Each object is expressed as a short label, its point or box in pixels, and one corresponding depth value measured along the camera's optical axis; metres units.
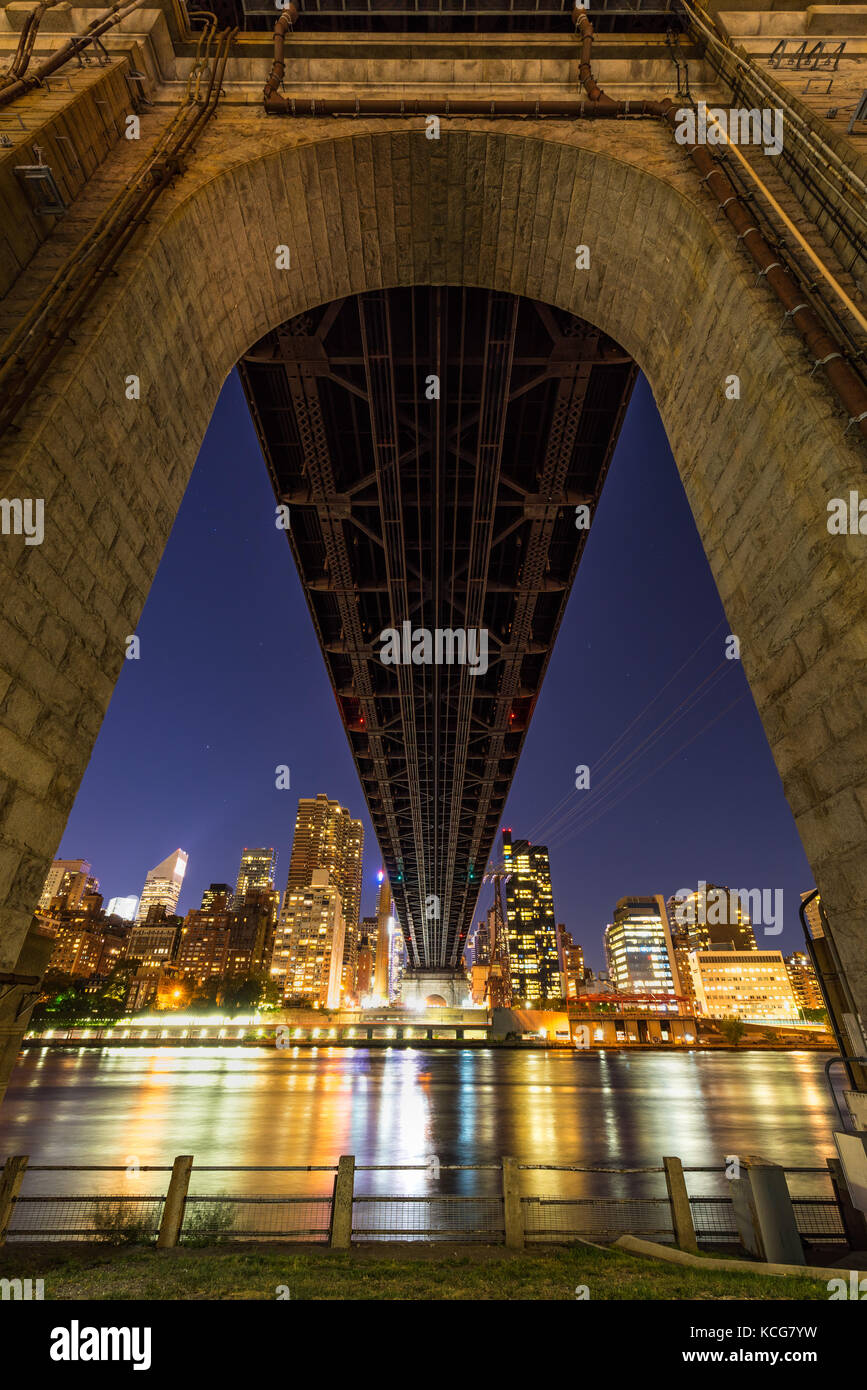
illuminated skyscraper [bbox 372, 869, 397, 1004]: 177.50
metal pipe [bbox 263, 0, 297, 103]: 8.48
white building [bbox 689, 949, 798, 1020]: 154.25
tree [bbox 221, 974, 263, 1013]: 114.19
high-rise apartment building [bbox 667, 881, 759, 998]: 178.68
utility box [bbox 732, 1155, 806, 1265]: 6.53
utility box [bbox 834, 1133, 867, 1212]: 5.21
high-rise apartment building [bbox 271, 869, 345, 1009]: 164.38
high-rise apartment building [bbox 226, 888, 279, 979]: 166.88
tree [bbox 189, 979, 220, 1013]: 124.09
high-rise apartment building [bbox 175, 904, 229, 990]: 173.00
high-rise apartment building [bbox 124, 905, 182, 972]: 175.88
